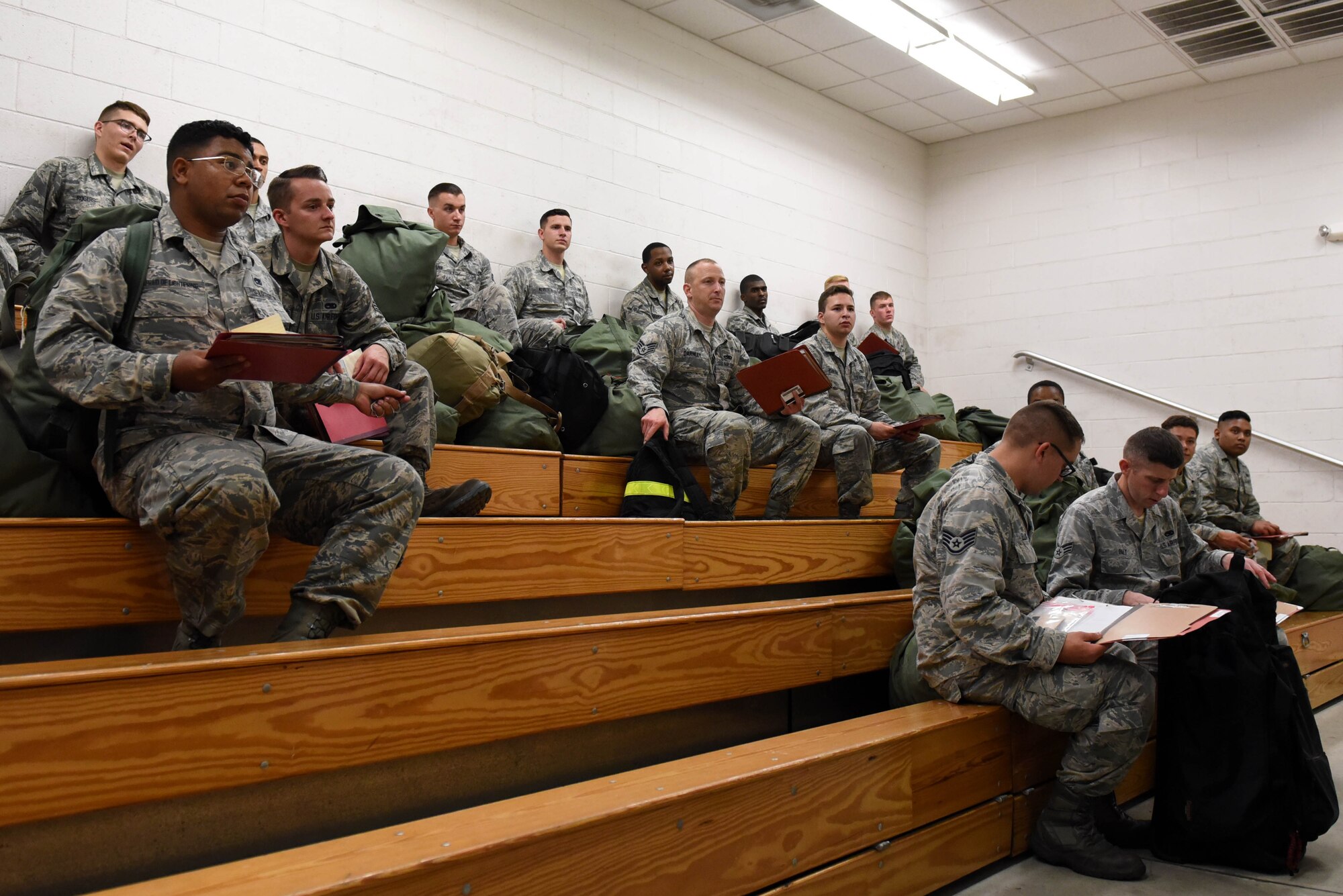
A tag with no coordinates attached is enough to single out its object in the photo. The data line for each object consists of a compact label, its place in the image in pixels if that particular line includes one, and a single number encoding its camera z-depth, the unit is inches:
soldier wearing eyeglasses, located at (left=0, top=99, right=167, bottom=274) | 130.5
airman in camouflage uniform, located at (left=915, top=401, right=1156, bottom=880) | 85.4
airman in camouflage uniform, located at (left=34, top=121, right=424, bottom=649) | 66.3
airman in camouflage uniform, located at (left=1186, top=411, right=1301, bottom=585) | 201.0
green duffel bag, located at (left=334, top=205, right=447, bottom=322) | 135.2
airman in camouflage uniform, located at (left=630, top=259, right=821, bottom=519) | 137.2
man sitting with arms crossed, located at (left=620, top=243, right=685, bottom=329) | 209.2
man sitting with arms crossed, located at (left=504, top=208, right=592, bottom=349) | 187.6
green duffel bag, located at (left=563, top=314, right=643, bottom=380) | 163.8
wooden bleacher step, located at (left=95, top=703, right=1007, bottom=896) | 48.8
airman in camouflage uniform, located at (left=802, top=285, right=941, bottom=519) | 151.6
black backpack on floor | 87.7
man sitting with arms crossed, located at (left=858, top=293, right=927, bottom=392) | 263.1
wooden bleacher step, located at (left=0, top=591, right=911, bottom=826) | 53.5
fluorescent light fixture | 218.5
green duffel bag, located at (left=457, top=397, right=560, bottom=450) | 125.9
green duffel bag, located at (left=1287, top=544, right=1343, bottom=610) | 181.2
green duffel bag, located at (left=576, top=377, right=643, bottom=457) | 138.2
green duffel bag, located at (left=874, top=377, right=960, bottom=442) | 220.8
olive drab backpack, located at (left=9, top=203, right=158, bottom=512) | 70.4
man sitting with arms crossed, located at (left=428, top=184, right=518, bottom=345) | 166.2
